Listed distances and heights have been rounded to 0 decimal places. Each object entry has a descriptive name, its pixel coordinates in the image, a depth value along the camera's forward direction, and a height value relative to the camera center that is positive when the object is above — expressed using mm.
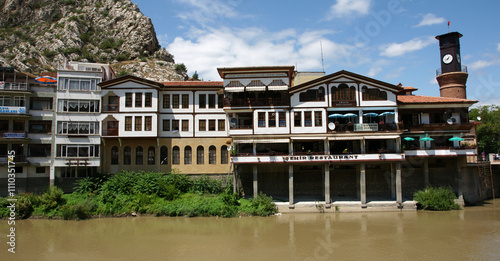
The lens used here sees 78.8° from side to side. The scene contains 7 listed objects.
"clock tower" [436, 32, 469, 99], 39625 +10767
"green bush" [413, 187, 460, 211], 29188 -4612
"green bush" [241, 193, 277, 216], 27969 -4942
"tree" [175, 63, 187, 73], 73806 +21782
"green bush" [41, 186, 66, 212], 28062 -4056
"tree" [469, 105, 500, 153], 47966 +2889
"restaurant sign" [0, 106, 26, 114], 31000 +4812
